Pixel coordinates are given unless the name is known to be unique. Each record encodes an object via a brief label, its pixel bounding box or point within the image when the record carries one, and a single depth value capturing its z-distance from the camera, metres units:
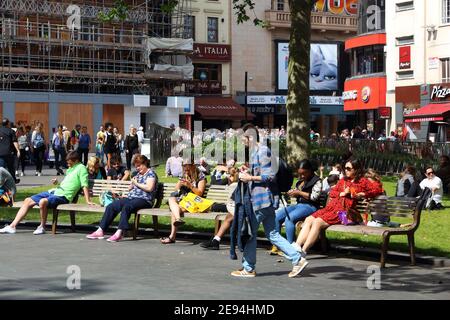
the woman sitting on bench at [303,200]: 13.72
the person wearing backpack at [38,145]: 32.12
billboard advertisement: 71.12
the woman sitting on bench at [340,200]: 13.06
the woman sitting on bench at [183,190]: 15.00
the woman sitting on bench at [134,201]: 15.34
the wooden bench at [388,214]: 12.70
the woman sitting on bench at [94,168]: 19.77
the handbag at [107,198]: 16.72
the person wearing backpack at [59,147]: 32.25
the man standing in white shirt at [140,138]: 35.58
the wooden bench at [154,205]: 15.23
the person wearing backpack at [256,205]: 11.63
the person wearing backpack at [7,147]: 24.84
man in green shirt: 16.27
